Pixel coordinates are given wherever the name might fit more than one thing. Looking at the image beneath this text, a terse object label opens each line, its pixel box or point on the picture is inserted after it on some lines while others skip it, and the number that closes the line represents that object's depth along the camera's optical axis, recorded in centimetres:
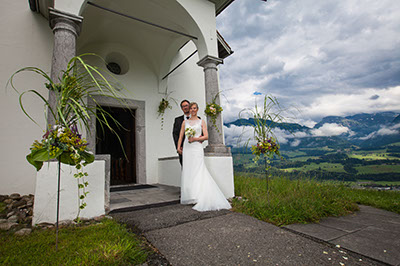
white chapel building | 321
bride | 320
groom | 456
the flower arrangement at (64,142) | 167
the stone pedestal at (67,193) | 251
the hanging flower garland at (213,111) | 425
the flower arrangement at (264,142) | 309
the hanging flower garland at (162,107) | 671
